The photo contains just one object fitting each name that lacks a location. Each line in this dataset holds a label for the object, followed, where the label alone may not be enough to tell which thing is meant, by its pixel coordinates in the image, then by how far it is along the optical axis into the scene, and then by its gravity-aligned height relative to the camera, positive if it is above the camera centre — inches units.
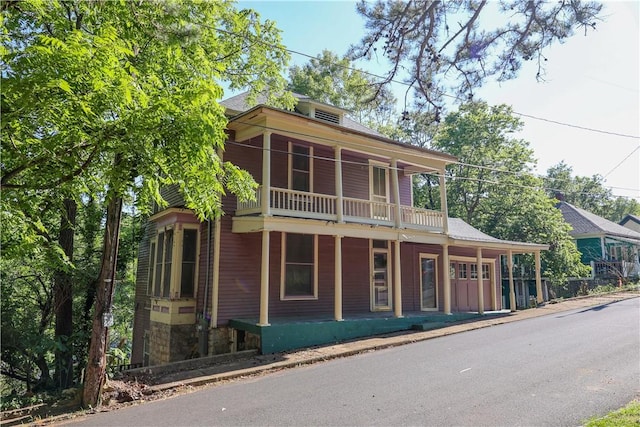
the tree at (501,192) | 983.0 +219.1
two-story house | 446.0 +29.0
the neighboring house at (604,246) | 1179.9 +93.2
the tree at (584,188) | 2347.2 +493.6
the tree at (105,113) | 184.9 +76.7
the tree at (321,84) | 1149.1 +524.6
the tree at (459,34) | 269.6 +162.2
